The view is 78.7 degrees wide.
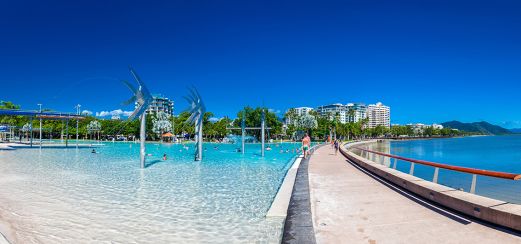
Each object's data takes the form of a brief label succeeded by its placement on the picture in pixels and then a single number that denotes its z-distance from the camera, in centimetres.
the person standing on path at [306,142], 2166
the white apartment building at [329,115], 10812
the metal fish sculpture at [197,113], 2322
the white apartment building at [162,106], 17888
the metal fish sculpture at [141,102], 1784
